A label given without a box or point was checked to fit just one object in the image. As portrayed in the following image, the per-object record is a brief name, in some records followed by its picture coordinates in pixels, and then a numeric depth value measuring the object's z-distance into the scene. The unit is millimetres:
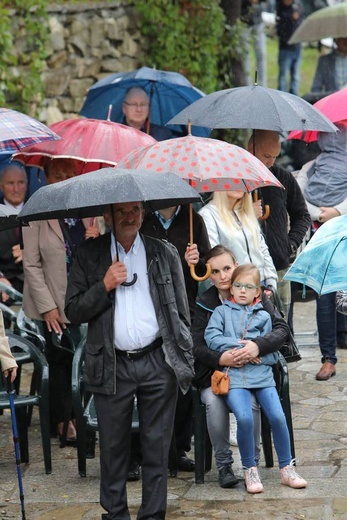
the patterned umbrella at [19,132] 13809
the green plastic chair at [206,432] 13265
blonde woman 14555
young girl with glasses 12814
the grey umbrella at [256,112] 14908
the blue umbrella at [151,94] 20500
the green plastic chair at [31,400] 13747
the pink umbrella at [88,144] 15091
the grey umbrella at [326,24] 27385
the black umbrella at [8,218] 12084
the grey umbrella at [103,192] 10941
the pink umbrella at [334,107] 17547
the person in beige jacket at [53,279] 14524
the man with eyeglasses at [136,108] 18914
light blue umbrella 11664
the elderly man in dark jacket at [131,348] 11369
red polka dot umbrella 13078
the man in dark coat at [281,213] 15697
